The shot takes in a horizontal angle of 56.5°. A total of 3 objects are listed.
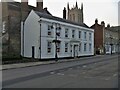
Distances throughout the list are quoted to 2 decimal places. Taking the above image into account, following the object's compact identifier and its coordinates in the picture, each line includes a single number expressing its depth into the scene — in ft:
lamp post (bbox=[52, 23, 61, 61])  62.45
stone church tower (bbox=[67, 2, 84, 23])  166.04
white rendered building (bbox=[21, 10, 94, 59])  62.83
